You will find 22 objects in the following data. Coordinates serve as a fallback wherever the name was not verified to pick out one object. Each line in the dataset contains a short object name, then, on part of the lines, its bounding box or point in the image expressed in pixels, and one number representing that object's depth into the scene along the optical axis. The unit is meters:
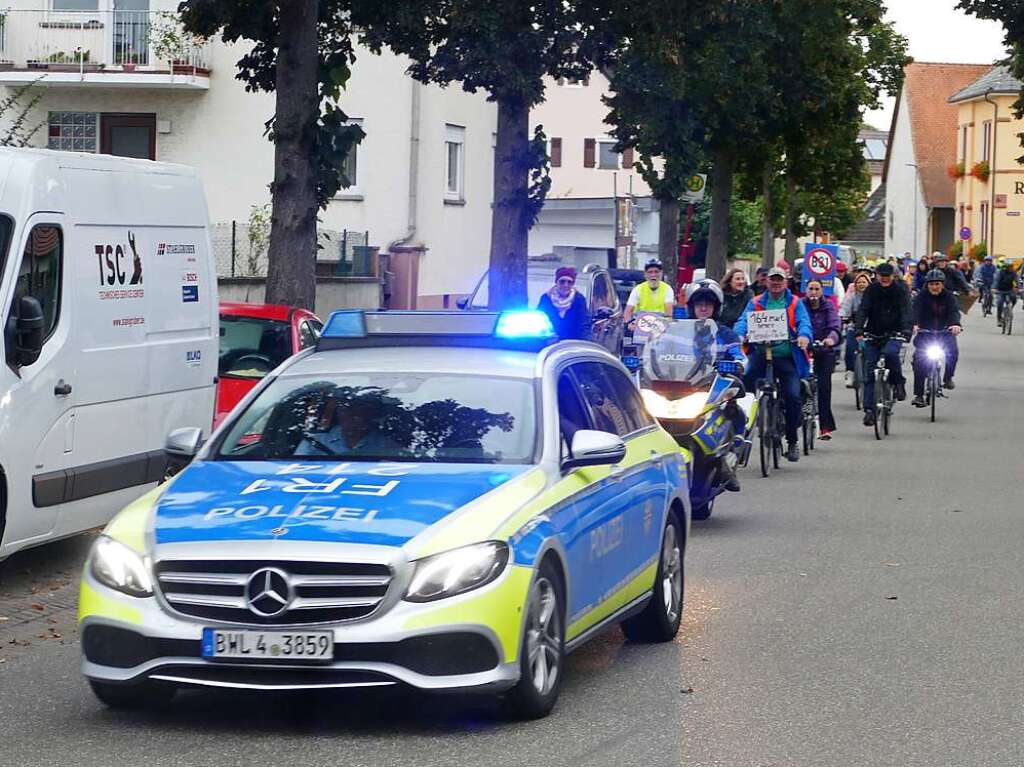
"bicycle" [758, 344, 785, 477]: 18.22
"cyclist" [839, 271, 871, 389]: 27.28
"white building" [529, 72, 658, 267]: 61.31
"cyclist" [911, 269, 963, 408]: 24.66
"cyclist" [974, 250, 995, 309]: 65.06
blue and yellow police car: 6.85
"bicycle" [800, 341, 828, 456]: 20.17
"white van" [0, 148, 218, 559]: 10.76
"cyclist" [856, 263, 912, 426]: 22.36
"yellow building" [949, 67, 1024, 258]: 93.88
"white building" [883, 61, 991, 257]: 114.19
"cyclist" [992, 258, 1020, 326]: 51.53
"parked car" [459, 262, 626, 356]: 27.92
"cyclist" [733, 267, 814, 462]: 18.50
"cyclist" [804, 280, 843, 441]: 20.55
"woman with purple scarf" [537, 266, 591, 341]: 22.94
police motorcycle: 14.17
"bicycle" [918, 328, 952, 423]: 24.38
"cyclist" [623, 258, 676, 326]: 23.25
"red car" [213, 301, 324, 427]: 15.61
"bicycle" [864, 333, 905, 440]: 22.31
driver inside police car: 8.03
